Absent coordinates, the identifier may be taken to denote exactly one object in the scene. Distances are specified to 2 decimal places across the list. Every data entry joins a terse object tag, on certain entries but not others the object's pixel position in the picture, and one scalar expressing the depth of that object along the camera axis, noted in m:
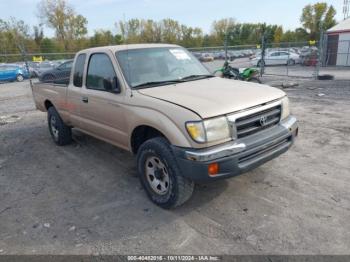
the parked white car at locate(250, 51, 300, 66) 24.89
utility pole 46.12
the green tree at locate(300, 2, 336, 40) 49.44
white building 23.12
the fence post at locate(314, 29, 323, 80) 13.12
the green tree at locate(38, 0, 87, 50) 50.94
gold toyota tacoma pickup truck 2.96
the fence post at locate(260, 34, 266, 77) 15.16
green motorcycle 10.75
